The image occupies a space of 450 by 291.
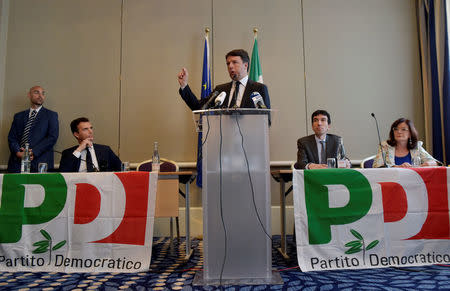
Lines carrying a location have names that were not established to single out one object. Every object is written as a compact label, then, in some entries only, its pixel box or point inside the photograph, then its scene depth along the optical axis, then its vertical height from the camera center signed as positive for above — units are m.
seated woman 2.82 +0.25
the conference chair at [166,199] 2.51 -0.16
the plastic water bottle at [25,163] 2.52 +0.12
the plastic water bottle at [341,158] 2.42 +0.15
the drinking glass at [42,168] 2.51 +0.08
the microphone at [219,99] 1.86 +0.44
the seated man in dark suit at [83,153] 2.93 +0.23
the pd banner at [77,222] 2.26 -0.30
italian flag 3.88 +1.29
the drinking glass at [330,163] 2.44 +0.11
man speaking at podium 2.63 +0.77
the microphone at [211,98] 1.95 +0.47
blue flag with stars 3.71 +1.14
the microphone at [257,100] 1.93 +0.45
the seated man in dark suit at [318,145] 2.99 +0.30
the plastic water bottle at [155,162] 2.53 +0.13
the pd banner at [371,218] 2.19 -0.27
